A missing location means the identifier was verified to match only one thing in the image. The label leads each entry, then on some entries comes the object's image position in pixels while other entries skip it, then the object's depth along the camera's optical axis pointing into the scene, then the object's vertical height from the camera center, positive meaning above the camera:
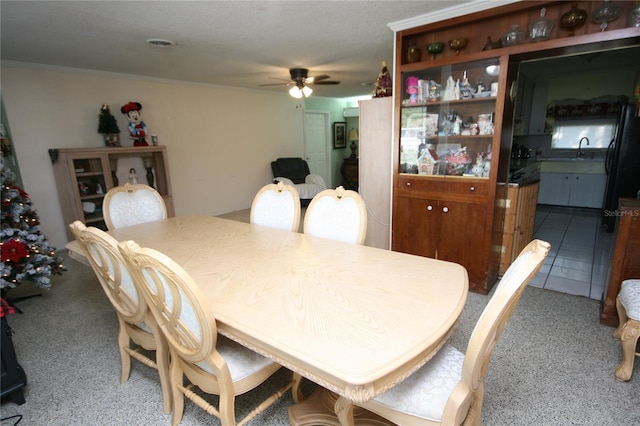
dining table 0.90 -0.58
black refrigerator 3.88 -0.37
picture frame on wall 8.17 +0.22
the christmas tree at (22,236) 2.40 -0.62
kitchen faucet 5.35 -0.24
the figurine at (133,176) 4.24 -0.34
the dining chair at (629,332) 1.66 -1.01
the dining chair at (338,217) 1.99 -0.47
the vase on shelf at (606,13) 2.04 +0.76
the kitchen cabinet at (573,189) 5.21 -0.90
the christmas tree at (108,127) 4.12 +0.30
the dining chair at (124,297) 1.41 -0.69
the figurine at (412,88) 2.81 +0.45
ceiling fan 4.25 +0.85
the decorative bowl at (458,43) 2.56 +0.75
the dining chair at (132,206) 2.52 -0.45
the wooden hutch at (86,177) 3.79 -0.31
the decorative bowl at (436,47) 2.66 +0.75
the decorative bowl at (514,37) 2.33 +0.72
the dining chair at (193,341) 1.06 -0.72
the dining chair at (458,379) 0.92 -0.82
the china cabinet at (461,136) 2.40 +0.03
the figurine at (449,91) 2.72 +0.40
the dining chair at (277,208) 2.37 -0.47
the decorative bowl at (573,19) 2.14 +0.76
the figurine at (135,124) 4.30 +0.35
